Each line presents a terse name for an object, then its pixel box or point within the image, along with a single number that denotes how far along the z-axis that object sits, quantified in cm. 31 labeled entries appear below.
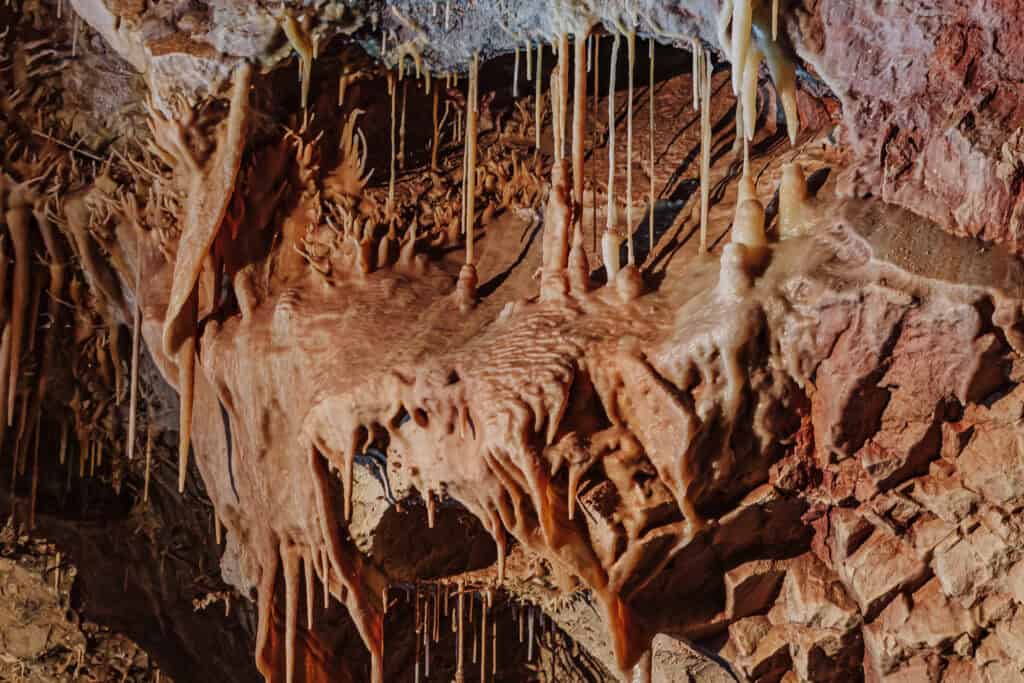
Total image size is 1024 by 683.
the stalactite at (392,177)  604
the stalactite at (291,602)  612
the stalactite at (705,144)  489
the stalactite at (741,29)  440
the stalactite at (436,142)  648
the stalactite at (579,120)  516
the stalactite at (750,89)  454
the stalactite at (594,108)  645
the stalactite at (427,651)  799
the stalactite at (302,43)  558
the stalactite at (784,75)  468
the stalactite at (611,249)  498
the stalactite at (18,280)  691
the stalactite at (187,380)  611
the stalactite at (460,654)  673
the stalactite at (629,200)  499
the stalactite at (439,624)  807
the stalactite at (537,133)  620
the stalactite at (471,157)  566
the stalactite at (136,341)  647
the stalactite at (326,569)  593
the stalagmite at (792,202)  466
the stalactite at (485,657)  757
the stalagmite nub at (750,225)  459
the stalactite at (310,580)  609
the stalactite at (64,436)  768
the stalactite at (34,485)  752
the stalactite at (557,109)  538
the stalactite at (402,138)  643
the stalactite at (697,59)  497
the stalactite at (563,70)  523
